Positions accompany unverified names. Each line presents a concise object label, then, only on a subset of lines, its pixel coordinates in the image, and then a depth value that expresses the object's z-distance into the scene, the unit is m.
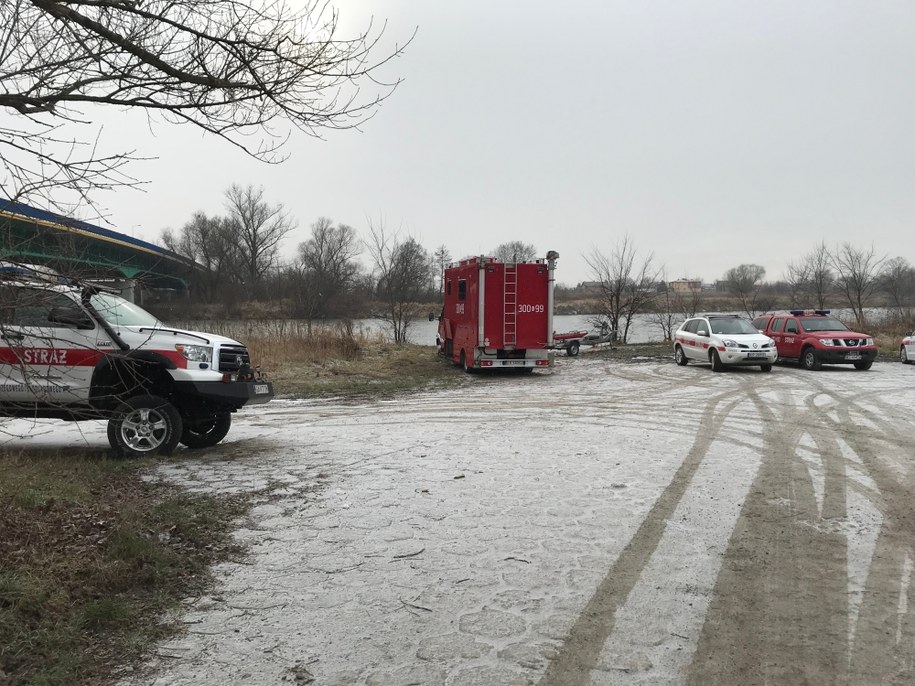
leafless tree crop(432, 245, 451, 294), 37.44
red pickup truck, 18.95
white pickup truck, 7.14
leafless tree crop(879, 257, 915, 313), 34.97
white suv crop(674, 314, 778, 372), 18.55
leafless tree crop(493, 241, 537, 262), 18.55
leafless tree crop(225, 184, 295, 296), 44.34
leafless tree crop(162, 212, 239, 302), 32.17
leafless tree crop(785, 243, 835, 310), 38.00
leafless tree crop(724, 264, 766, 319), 41.75
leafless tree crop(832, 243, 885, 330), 35.00
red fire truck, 18.03
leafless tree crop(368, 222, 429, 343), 31.70
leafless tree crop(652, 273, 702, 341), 37.50
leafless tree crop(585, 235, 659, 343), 33.66
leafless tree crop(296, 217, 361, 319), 27.22
